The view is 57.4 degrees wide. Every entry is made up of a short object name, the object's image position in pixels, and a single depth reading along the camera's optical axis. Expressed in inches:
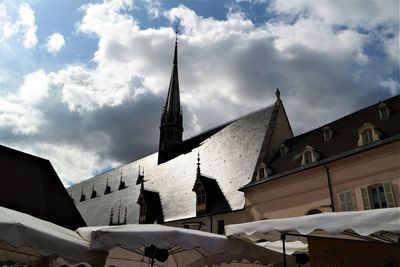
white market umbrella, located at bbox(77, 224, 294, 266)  247.4
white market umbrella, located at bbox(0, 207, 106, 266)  215.8
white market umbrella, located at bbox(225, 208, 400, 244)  210.5
